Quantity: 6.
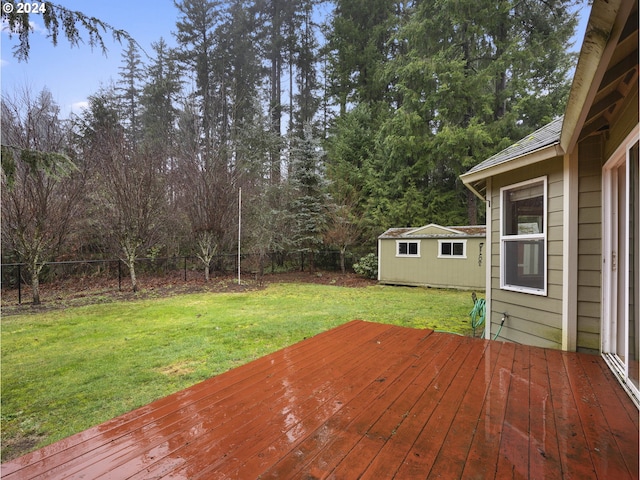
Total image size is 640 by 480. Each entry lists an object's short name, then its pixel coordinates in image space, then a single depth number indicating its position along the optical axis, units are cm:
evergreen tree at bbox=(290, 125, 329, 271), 1224
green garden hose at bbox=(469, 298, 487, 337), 473
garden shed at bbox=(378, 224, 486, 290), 898
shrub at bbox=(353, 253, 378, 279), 1171
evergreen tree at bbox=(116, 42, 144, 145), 1579
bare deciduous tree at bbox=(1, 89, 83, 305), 656
